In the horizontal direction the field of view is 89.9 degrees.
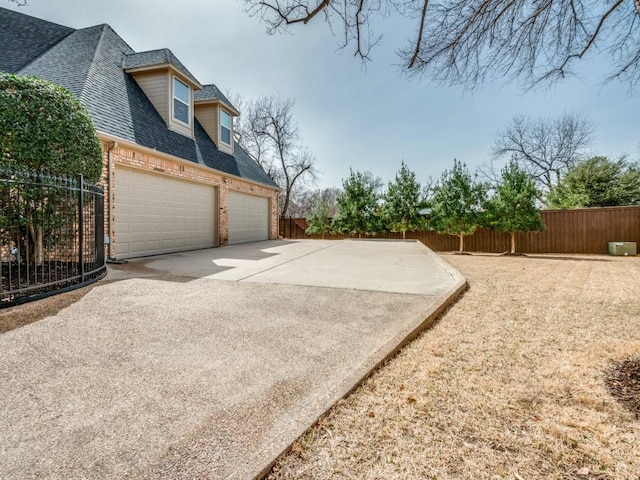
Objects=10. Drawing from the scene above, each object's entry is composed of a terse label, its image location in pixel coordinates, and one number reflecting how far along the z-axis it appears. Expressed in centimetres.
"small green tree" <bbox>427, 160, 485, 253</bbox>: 1453
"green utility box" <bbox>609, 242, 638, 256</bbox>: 1329
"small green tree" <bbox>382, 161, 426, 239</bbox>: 1641
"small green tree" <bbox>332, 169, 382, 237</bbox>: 1741
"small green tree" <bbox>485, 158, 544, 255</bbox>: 1342
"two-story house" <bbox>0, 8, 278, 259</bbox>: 759
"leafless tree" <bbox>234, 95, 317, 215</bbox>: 2261
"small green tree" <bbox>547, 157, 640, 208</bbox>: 1730
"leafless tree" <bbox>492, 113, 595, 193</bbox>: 2281
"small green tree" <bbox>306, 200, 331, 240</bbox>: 1873
